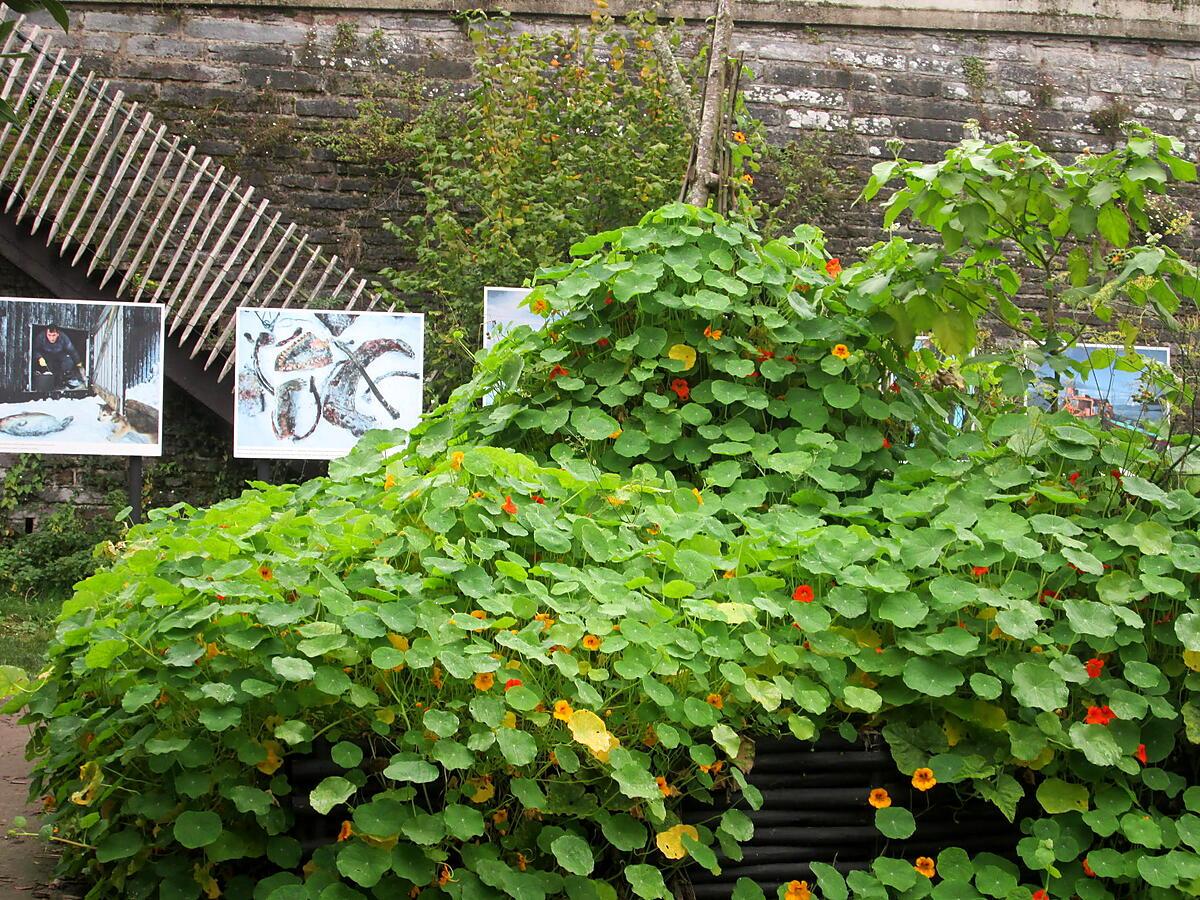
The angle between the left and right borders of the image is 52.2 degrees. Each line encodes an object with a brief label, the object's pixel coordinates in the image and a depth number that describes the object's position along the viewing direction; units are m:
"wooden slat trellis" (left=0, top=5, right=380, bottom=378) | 7.48
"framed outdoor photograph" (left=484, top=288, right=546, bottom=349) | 7.14
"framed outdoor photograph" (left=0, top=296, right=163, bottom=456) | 7.02
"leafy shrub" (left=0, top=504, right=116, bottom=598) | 7.46
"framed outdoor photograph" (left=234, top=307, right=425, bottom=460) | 7.17
